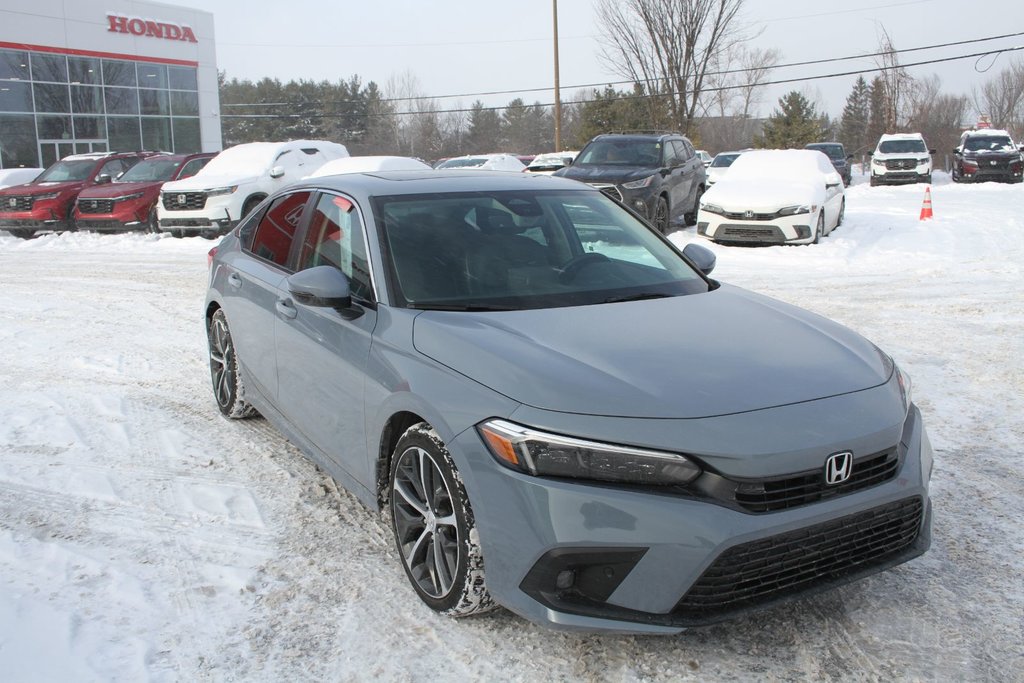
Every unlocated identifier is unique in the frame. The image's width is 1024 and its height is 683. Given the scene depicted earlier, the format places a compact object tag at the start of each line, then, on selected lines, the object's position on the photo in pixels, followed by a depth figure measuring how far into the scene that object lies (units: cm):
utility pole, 3509
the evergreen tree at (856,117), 7038
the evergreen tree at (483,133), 7312
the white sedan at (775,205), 1343
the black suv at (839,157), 3164
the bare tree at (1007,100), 6750
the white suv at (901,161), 3041
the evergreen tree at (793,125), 5172
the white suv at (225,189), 1669
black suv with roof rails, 1456
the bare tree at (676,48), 3434
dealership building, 3400
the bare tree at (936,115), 5638
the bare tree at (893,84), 5009
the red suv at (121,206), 1812
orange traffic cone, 1734
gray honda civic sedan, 271
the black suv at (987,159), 2939
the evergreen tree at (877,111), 5278
